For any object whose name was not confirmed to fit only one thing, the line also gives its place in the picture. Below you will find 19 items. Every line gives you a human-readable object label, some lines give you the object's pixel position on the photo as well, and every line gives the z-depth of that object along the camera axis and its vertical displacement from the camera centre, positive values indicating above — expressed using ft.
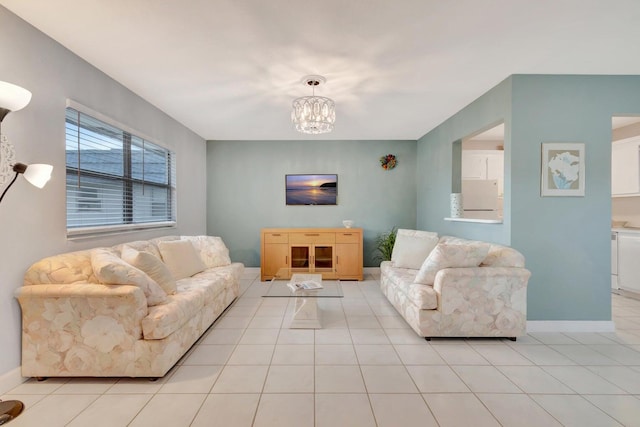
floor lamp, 5.23 +0.77
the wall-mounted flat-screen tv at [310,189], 17.54 +1.31
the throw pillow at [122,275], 6.61 -1.49
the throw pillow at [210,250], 12.51 -1.73
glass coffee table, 9.19 -2.58
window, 8.23 +1.08
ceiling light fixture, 9.45 +3.23
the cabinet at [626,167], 13.01 +2.07
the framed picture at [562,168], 9.27 +1.39
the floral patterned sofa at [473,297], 8.45 -2.42
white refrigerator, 13.60 +0.64
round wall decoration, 17.54 +2.92
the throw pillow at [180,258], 10.41 -1.73
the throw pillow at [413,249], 12.67 -1.62
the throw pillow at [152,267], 7.87 -1.53
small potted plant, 16.37 -1.90
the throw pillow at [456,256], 8.65 -1.29
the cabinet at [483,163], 16.33 +2.70
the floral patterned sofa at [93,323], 6.38 -2.47
